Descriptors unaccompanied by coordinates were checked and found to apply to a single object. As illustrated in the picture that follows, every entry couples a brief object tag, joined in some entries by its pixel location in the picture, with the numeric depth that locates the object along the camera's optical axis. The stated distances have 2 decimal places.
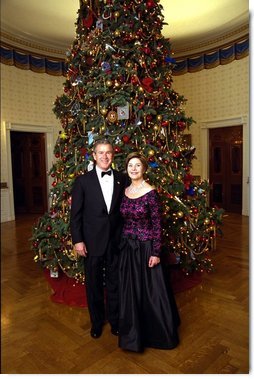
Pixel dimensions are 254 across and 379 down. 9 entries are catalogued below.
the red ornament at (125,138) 3.16
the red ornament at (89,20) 3.48
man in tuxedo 2.24
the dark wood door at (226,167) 7.12
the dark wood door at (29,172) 7.78
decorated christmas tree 3.21
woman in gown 2.11
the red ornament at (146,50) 3.33
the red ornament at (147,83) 3.31
